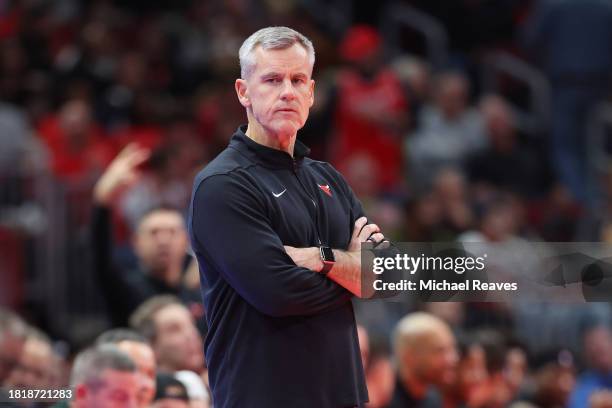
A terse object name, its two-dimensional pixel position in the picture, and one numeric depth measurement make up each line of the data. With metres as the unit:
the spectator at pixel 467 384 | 16.97
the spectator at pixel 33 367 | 13.25
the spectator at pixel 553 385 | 18.62
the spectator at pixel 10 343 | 14.40
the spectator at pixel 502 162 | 25.97
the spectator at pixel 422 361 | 16.16
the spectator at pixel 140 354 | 10.99
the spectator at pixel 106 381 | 10.19
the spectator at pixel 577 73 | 25.77
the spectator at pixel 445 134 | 25.66
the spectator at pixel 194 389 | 12.48
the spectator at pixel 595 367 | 18.73
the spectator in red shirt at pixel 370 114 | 25.84
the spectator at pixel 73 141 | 23.30
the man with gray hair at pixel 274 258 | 8.20
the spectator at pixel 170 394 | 12.04
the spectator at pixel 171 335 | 13.64
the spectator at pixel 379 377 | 16.45
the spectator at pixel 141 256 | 15.95
